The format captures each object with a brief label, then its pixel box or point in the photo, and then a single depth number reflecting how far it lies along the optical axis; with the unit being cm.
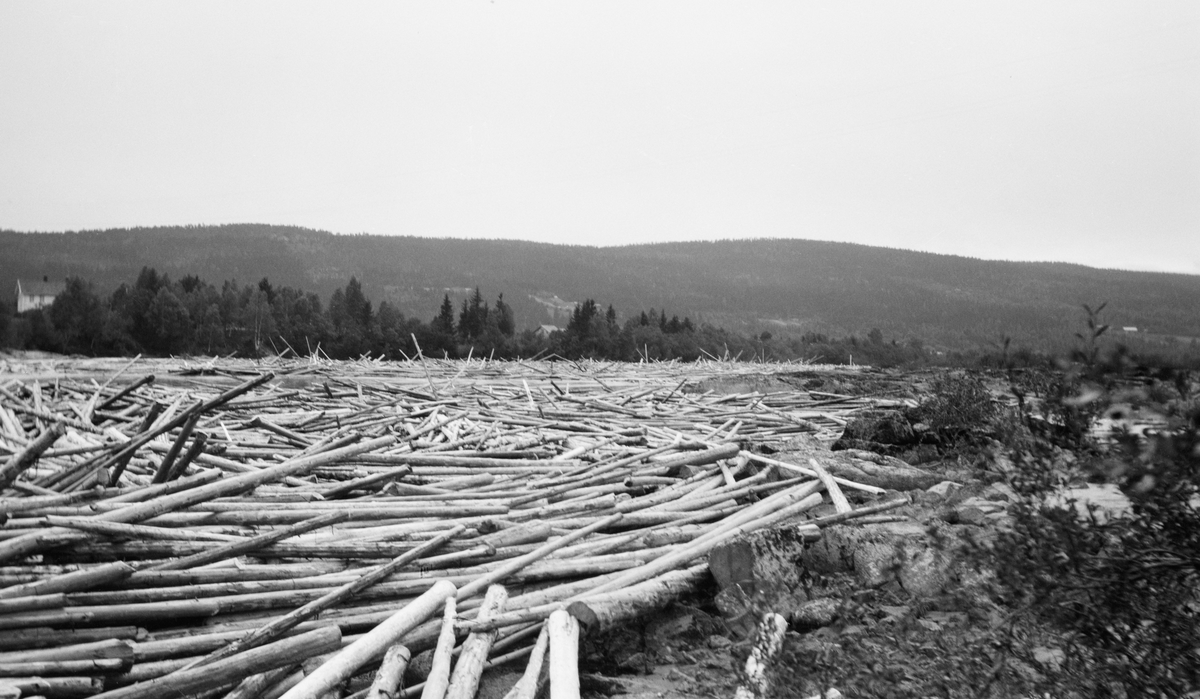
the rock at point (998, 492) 485
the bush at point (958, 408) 726
